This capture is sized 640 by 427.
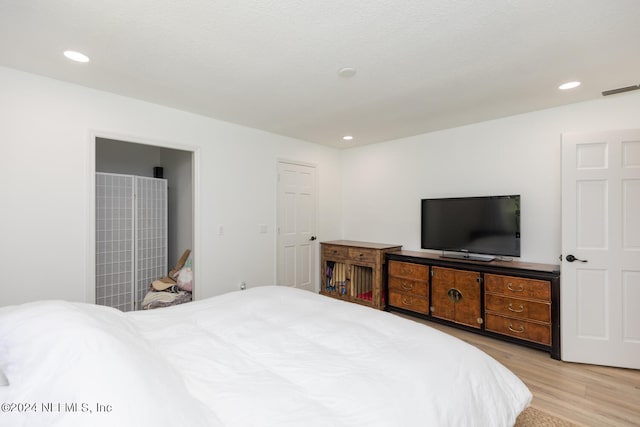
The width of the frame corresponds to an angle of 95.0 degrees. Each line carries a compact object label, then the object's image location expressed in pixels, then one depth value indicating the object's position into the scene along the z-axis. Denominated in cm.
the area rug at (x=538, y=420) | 182
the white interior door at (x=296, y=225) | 416
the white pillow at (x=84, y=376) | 74
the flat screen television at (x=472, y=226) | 316
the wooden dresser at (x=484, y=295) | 274
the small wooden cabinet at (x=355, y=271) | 391
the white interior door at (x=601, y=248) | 247
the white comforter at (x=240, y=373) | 81
